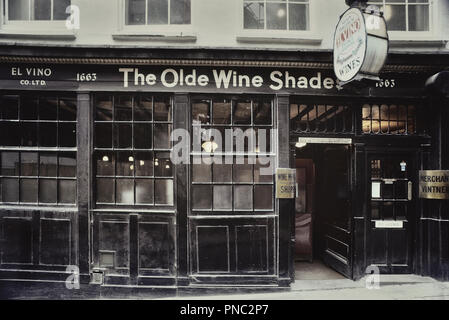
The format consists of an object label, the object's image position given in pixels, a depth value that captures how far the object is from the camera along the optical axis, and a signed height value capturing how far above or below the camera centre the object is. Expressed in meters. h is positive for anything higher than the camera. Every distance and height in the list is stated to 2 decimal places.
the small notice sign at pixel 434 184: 6.12 -0.48
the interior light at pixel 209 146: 6.25 +0.28
